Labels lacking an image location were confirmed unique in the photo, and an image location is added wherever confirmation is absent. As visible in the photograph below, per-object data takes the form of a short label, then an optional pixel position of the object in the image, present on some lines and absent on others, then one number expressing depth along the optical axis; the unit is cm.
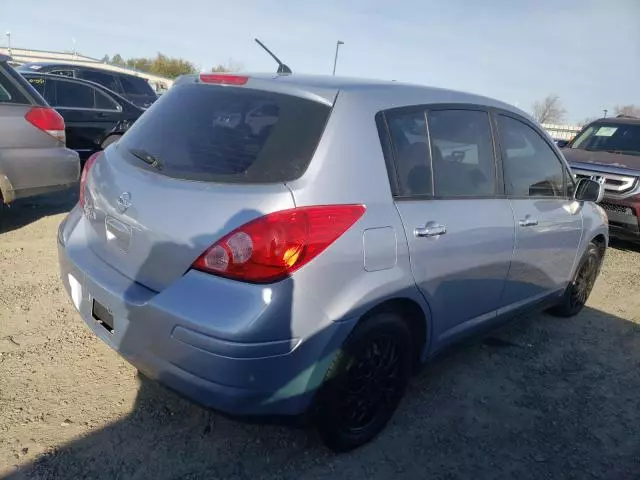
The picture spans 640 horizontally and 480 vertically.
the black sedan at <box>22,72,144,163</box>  745
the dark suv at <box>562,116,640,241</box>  652
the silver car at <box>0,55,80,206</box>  468
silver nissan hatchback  198
